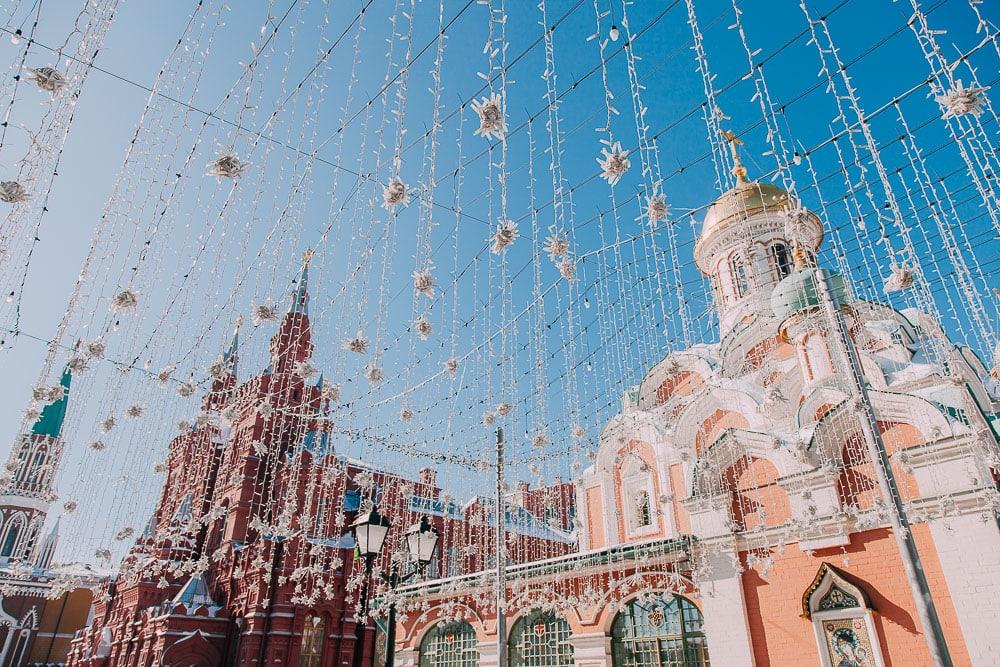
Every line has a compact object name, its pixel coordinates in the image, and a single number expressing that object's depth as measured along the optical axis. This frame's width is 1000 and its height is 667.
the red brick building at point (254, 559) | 25.11
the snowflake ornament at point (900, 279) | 6.92
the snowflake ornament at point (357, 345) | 7.87
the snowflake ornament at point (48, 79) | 4.55
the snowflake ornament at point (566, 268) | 6.66
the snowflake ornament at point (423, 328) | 7.64
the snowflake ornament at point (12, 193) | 4.83
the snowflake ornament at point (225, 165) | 5.58
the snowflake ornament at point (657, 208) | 5.76
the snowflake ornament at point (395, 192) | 5.76
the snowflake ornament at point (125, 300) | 7.05
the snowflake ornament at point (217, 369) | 9.80
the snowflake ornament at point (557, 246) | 6.39
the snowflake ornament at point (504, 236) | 6.17
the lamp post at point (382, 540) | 7.39
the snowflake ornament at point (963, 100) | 4.31
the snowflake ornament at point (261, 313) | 8.12
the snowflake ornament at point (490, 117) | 4.79
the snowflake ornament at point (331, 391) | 10.23
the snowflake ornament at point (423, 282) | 6.62
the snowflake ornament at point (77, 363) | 8.09
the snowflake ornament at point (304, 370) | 9.42
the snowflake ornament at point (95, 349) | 8.00
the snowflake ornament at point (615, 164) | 5.06
